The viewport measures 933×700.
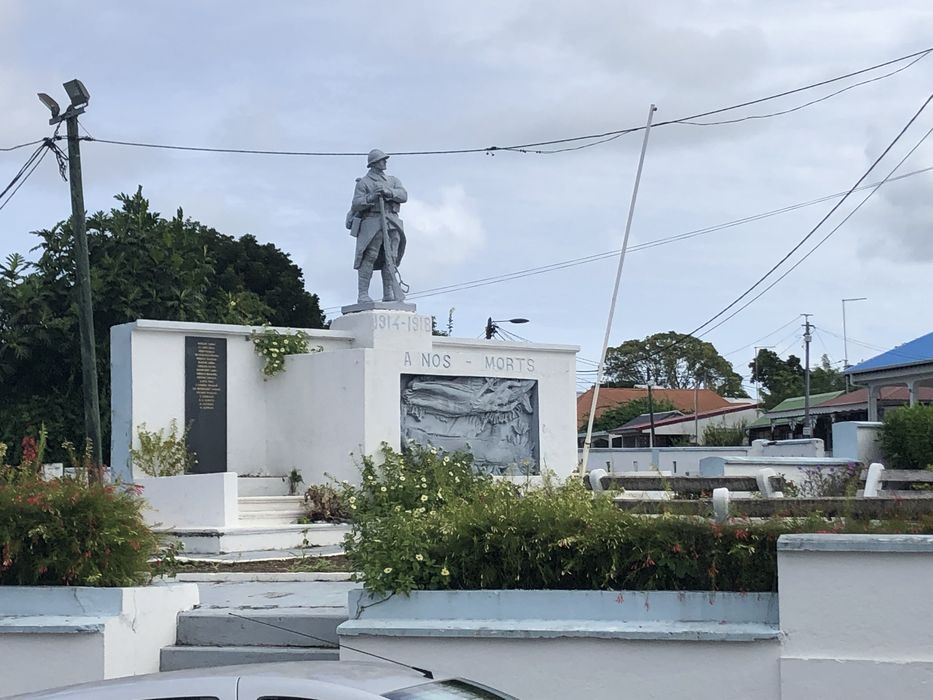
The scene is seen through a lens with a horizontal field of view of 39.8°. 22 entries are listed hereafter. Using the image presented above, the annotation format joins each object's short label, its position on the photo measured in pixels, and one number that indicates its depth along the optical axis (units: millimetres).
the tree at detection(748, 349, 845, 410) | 83125
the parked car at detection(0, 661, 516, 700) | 5078
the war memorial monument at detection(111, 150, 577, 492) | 20047
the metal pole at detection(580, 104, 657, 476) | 21531
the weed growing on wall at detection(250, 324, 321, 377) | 21172
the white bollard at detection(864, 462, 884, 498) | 17781
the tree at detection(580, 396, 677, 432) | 79562
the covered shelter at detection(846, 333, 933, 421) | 31891
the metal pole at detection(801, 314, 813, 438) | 59038
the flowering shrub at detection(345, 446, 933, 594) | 8320
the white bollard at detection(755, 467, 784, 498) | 14289
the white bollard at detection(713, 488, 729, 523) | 8438
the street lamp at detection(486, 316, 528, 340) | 49378
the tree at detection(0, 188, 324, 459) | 34500
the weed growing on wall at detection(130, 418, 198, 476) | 19453
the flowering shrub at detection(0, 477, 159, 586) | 9562
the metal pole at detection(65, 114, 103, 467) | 19219
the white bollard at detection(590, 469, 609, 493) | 12523
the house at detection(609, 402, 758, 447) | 72625
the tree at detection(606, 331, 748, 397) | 89875
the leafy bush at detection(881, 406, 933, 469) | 23766
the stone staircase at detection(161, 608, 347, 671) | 9297
